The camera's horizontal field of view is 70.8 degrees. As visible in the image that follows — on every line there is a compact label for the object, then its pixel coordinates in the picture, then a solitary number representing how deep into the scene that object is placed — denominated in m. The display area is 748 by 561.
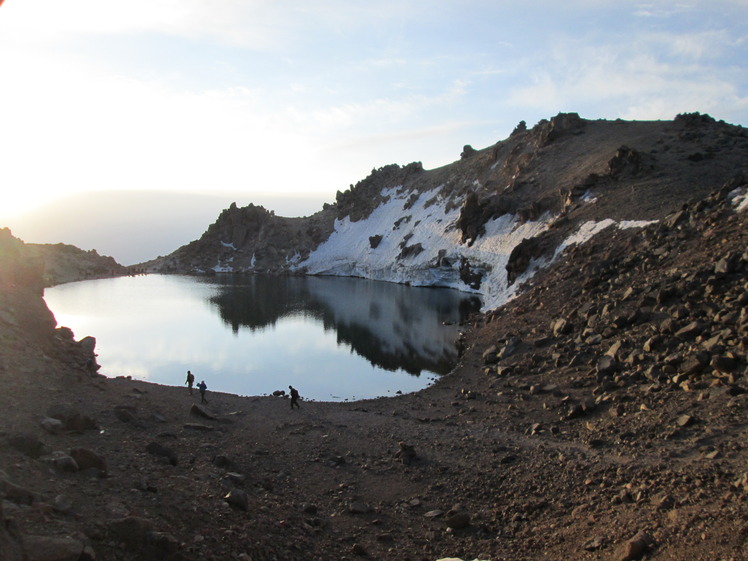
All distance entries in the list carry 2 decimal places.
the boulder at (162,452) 14.32
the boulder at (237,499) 12.24
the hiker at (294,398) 25.34
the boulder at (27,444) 11.19
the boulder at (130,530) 8.88
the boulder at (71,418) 14.53
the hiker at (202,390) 25.02
